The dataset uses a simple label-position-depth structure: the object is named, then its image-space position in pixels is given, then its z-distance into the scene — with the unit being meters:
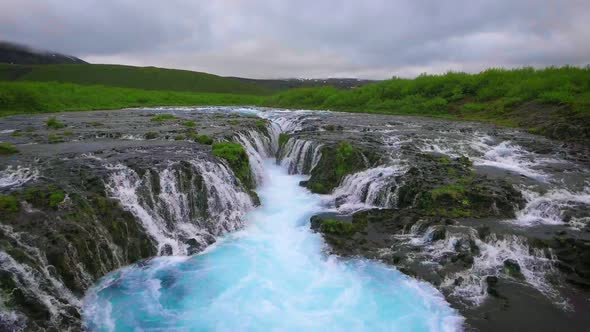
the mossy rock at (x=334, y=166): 19.91
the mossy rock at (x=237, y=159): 19.08
